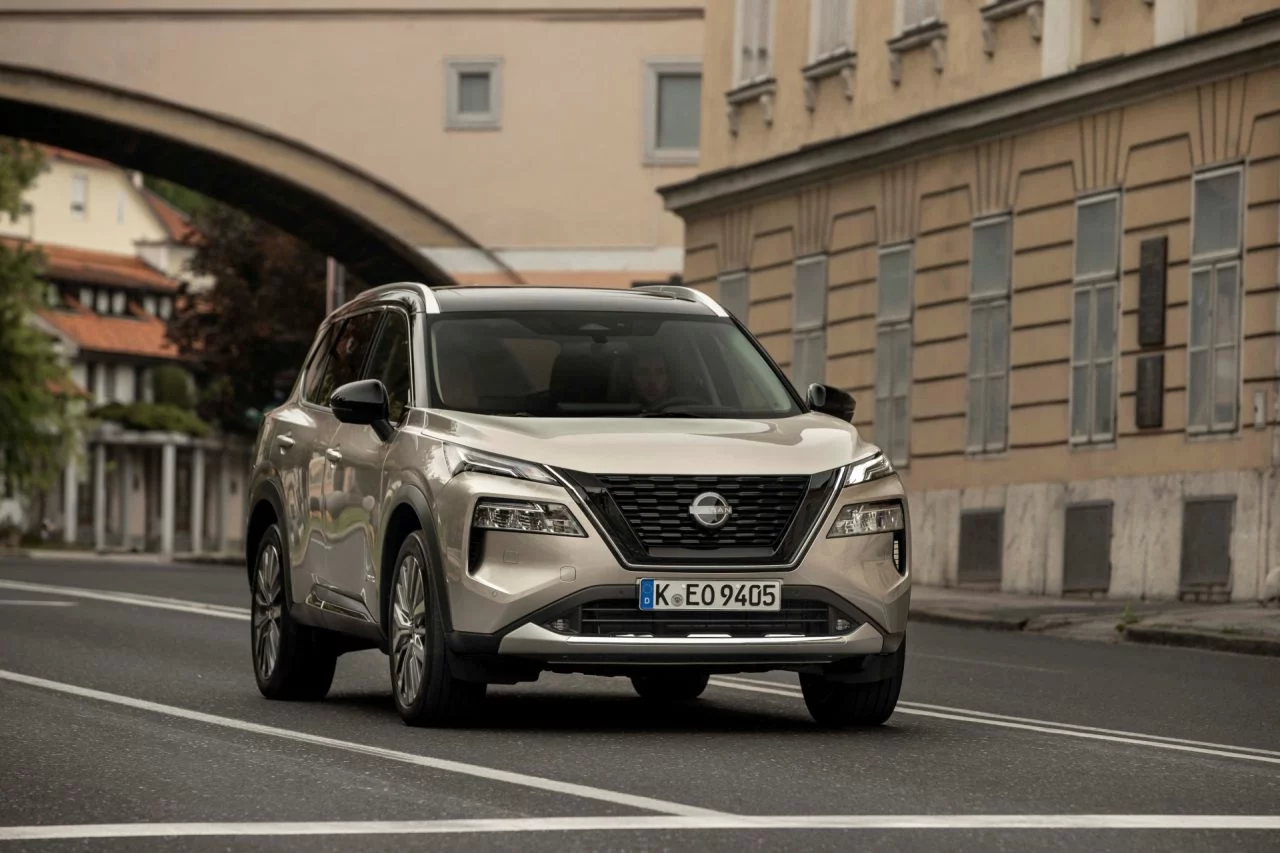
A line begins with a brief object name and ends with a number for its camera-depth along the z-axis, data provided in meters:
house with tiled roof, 95.50
